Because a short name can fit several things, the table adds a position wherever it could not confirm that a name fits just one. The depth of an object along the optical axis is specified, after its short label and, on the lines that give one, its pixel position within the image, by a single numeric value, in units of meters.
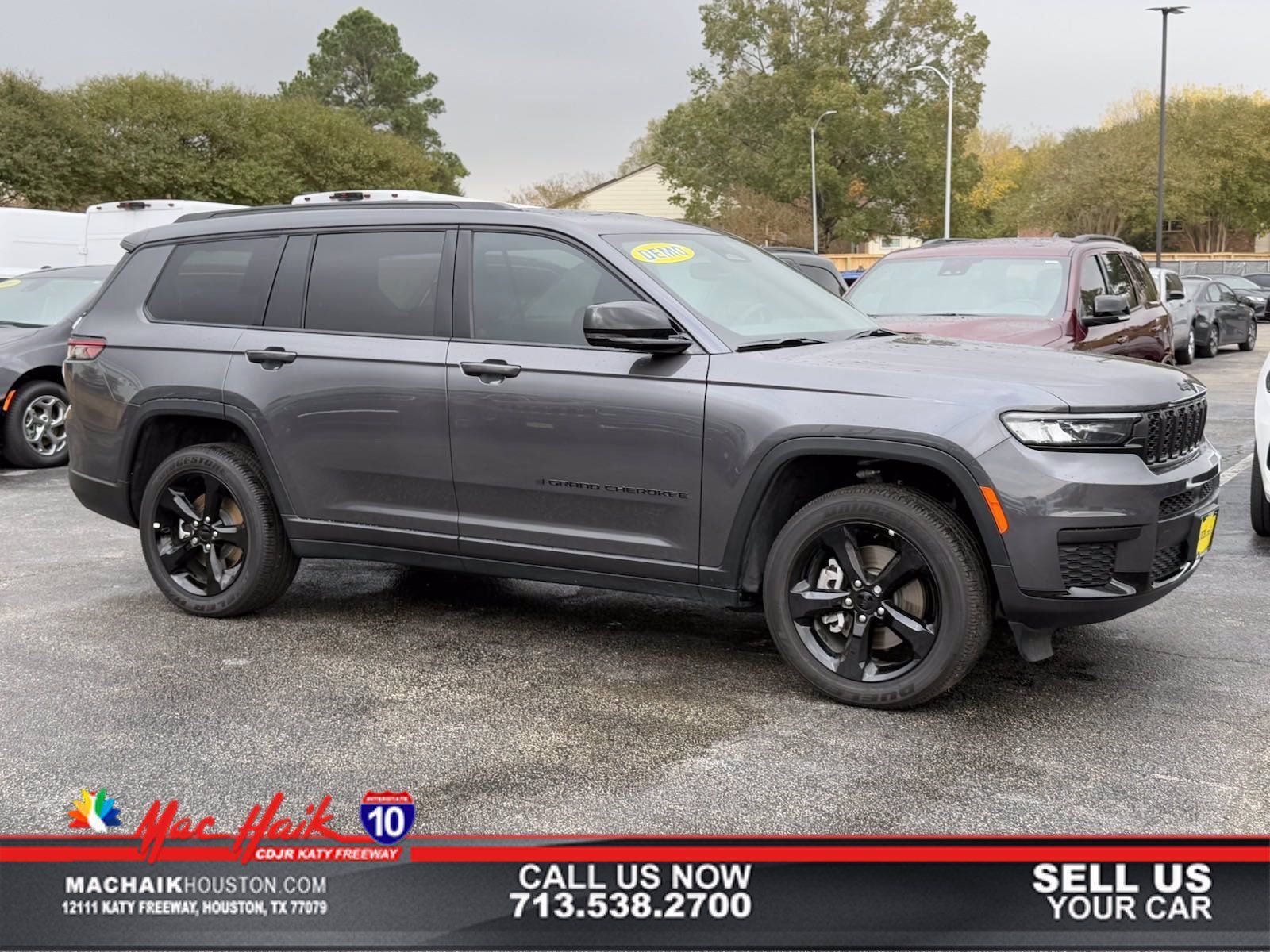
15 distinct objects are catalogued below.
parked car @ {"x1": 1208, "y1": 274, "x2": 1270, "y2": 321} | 33.09
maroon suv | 8.91
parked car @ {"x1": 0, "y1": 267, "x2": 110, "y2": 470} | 10.76
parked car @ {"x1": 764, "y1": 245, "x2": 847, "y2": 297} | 11.48
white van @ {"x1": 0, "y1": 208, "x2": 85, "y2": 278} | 18.08
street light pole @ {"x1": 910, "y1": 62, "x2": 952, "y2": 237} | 48.06
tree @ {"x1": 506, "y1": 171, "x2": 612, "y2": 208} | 69.75
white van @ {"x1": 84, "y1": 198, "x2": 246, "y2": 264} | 17.23
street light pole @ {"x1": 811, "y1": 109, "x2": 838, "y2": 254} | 53.03
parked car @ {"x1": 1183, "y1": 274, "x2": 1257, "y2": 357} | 22.59
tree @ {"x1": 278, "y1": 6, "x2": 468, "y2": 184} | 70.44
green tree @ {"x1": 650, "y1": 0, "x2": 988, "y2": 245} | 54.19
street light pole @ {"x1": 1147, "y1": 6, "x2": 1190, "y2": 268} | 40.84
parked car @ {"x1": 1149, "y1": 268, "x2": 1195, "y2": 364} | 20.06
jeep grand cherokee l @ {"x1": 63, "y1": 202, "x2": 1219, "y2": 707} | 4.38
